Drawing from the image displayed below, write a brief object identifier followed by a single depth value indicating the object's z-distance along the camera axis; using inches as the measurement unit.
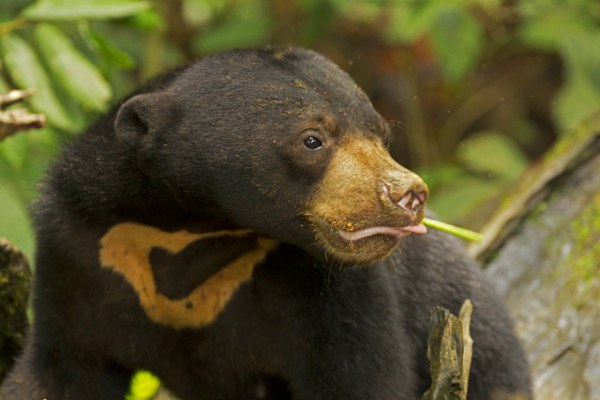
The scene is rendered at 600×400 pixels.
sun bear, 208.1
